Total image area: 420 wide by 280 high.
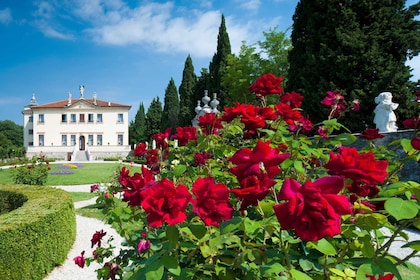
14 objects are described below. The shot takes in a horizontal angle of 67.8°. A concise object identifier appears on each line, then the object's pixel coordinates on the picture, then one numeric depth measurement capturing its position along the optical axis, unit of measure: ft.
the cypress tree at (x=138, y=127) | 174.60
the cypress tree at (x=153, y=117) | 155.02
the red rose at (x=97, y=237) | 6.77
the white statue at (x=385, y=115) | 25.61
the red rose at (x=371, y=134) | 6.84
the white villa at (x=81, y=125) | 147.23
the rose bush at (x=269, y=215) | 2.41
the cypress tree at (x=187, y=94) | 111.45
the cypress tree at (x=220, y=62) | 88.43
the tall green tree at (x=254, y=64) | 73.46
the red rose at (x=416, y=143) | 4.11
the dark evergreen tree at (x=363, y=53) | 35.70
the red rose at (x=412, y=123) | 6.06
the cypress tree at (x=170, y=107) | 131.64
